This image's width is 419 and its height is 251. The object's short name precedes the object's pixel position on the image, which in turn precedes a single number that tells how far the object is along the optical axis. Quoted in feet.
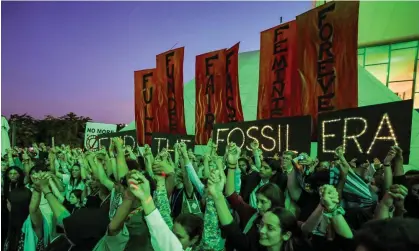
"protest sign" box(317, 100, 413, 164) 14.03
